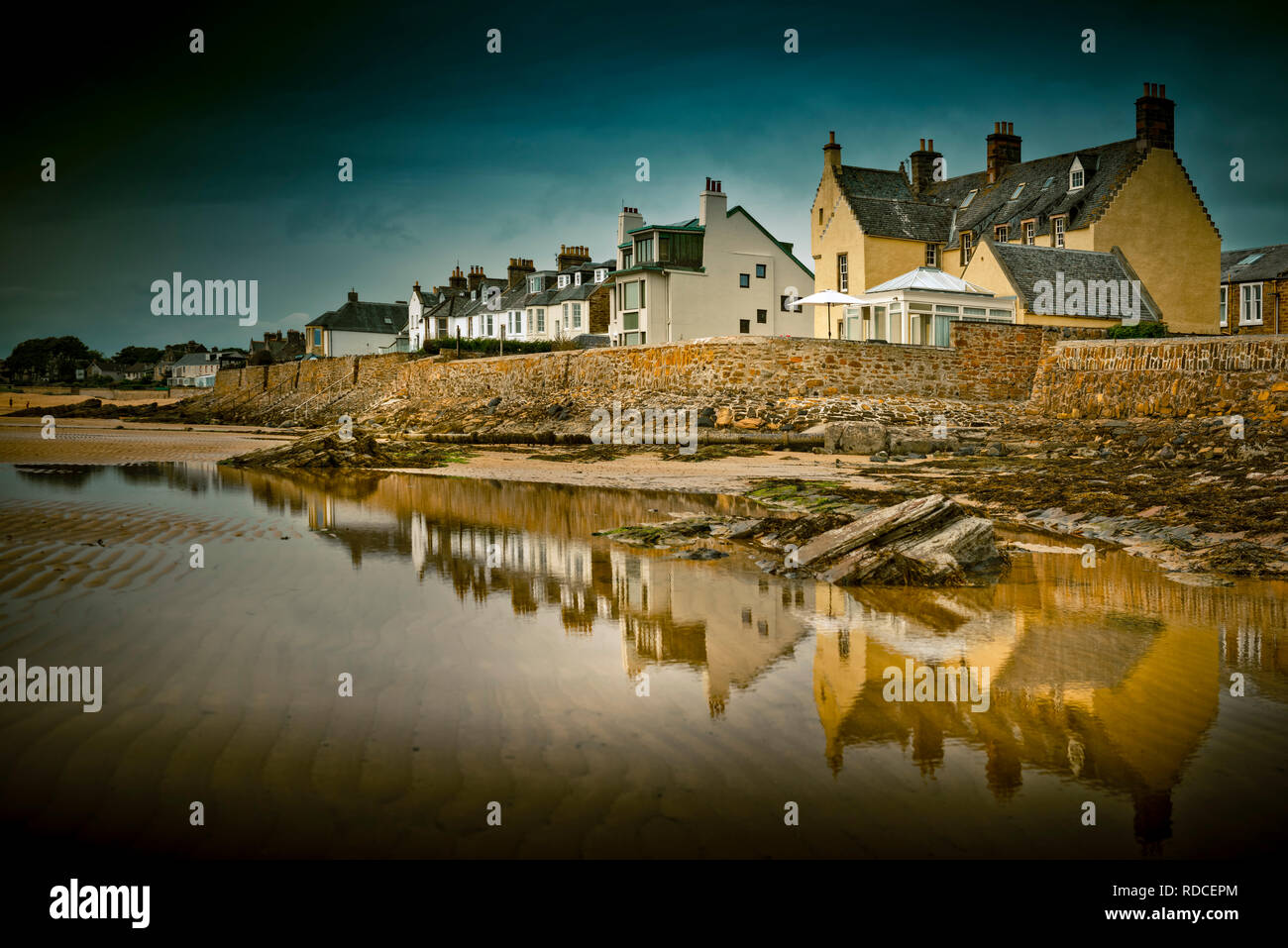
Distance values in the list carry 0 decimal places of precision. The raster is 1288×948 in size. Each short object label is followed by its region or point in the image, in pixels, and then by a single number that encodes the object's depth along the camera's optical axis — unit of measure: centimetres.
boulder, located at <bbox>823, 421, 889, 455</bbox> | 2175
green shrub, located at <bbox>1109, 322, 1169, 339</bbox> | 2895
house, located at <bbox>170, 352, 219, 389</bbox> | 11612
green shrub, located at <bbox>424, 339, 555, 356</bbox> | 4668
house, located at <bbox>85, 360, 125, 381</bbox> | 13875
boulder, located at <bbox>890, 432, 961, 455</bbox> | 2131
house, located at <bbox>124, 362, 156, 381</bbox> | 14112
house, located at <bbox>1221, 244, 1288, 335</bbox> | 4078
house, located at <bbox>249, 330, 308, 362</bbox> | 9369
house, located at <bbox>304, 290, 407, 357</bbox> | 8125
